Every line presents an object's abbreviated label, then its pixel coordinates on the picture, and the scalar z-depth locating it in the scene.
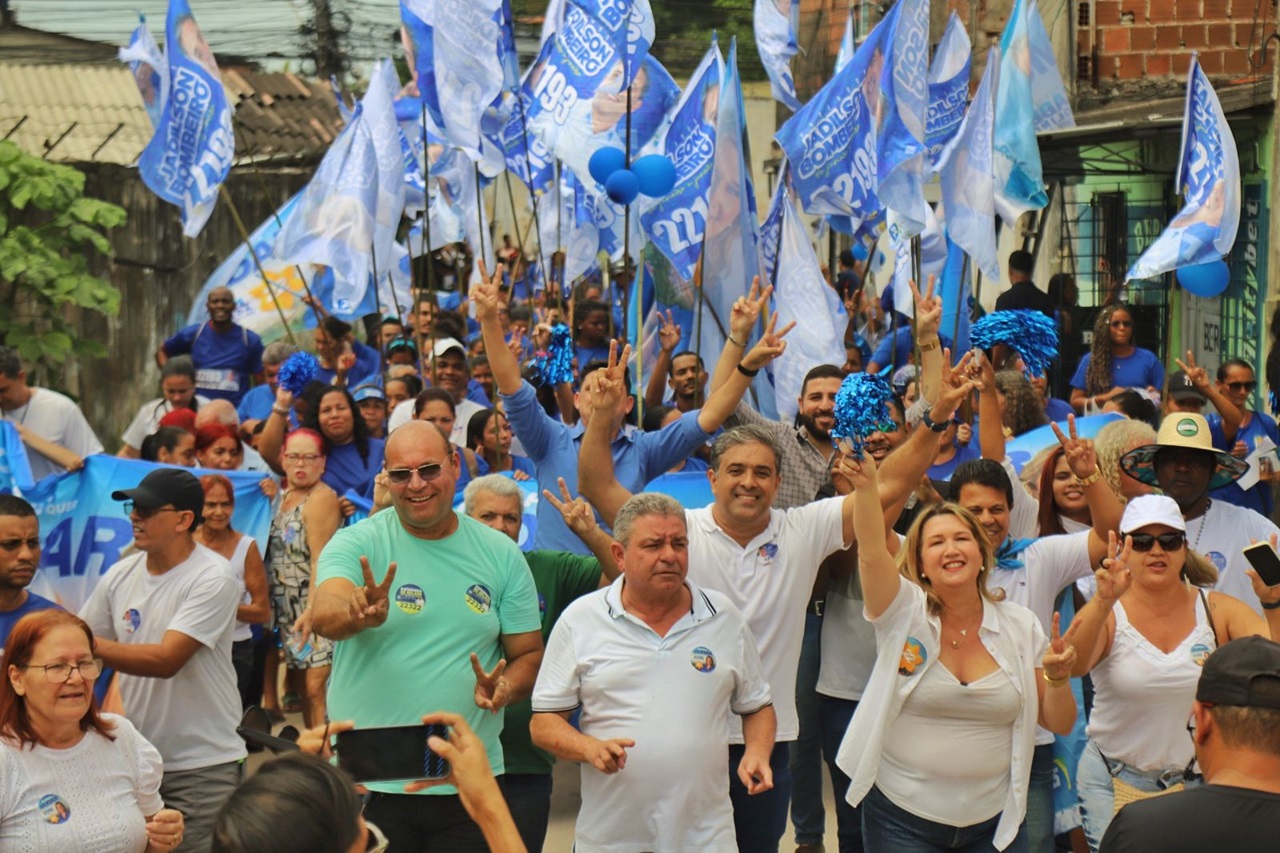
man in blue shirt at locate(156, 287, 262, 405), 13.36
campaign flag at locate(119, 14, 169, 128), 11.89
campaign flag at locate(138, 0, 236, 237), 11.83
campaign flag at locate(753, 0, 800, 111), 12.14
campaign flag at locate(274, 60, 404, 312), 11.29
